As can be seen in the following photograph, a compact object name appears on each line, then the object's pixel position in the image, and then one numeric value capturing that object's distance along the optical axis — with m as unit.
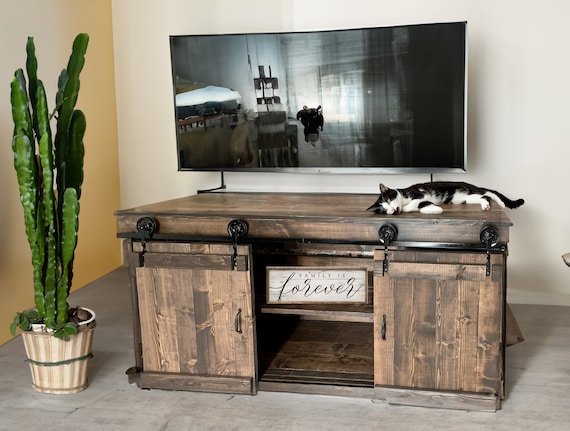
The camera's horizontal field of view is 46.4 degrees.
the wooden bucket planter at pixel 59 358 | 2.29
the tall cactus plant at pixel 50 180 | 2.19
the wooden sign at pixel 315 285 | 2.31
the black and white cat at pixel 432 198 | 2.23
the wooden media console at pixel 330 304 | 2.10
